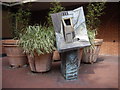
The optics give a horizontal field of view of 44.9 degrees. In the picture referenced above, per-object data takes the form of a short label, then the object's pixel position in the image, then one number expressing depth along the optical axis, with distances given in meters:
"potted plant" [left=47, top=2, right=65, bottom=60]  4.14
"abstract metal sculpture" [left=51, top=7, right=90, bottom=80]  2.53
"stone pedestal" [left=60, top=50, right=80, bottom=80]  2.64
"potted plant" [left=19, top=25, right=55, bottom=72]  2.77
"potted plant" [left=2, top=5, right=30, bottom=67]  3.45
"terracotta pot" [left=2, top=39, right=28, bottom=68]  3.45
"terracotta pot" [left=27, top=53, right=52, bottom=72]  2.96
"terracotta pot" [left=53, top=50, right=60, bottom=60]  4.29
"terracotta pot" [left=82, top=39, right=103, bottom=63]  3.91
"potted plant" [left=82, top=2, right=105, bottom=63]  3.85
